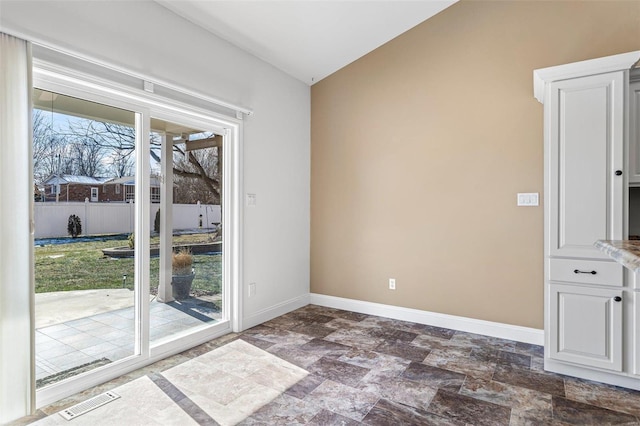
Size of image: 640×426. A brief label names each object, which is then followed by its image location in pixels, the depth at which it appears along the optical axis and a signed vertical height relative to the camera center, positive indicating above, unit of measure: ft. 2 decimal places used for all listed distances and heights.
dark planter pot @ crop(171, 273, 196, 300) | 9.82 -2.10
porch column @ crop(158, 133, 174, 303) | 9.38 -0.15
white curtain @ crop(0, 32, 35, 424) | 6.08 -0.38
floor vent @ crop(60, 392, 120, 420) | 6.59 -3.80
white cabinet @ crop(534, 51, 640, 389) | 7.66 -0.14
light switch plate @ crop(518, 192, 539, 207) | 10.06 +0.33
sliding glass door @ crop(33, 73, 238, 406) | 7.24 -0.47
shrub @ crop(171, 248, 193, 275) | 9.80 -1.42
